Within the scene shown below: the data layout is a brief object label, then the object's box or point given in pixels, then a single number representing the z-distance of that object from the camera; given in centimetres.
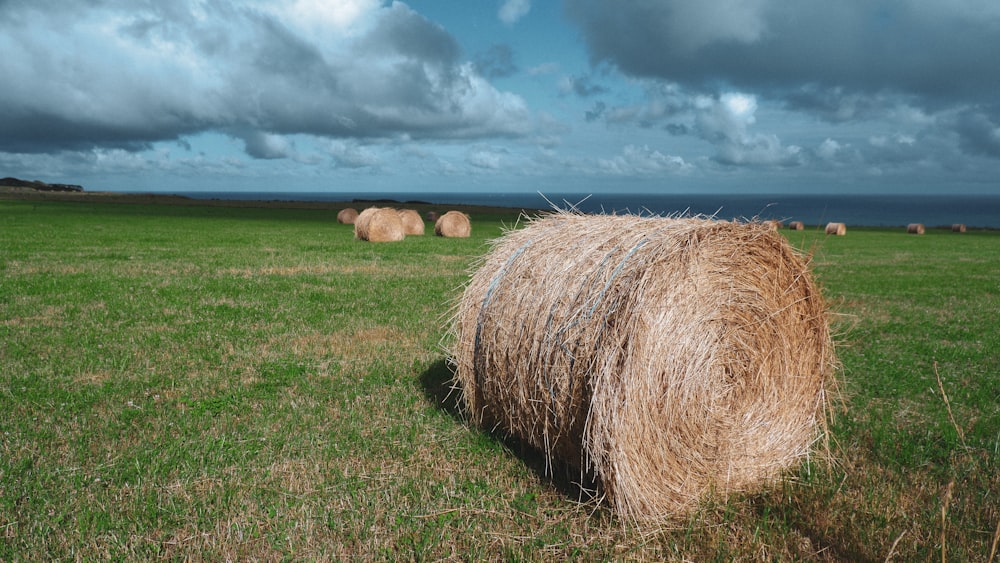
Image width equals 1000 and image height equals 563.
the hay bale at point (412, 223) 3509
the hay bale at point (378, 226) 3028
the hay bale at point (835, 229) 5003
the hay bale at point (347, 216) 4906
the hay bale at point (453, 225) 3556
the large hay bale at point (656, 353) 485
